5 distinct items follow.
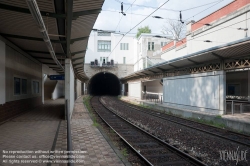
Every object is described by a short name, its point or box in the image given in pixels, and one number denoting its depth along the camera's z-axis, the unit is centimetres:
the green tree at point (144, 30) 6530
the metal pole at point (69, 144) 243
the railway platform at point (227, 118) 965
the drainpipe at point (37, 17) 384
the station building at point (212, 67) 1164
